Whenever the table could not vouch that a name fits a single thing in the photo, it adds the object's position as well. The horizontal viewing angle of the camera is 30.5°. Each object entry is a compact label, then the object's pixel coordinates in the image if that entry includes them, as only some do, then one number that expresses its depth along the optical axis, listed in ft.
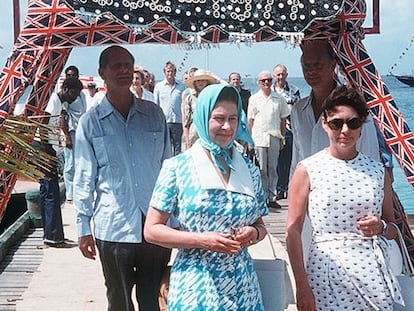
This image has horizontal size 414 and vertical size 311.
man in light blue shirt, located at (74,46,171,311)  13.91
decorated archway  12.71
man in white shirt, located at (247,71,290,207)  33.71
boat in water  208.77
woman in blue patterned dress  10.52
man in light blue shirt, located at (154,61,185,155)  40.29
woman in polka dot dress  11.00
